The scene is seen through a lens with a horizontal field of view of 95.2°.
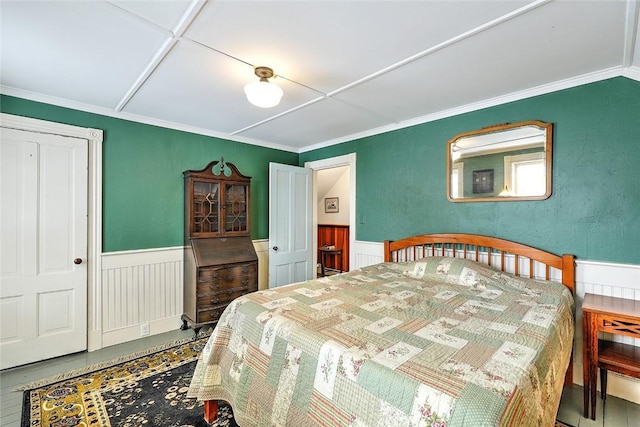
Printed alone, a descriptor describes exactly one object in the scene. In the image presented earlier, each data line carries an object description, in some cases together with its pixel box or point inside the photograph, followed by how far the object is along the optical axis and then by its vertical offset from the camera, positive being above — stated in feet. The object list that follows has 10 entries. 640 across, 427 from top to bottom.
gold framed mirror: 8.37 +1.59
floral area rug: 6.34 -4.48
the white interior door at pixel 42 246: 8.53 -1.01
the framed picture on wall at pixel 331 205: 23.26 +0.72
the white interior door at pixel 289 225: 13.74 -0.54
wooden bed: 7.67 -1.32
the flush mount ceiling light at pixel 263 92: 6.76 +2.86
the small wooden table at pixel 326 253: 21.34 -2.93
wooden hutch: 10.82 -1.22
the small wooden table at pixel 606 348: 6.06 -2.79
